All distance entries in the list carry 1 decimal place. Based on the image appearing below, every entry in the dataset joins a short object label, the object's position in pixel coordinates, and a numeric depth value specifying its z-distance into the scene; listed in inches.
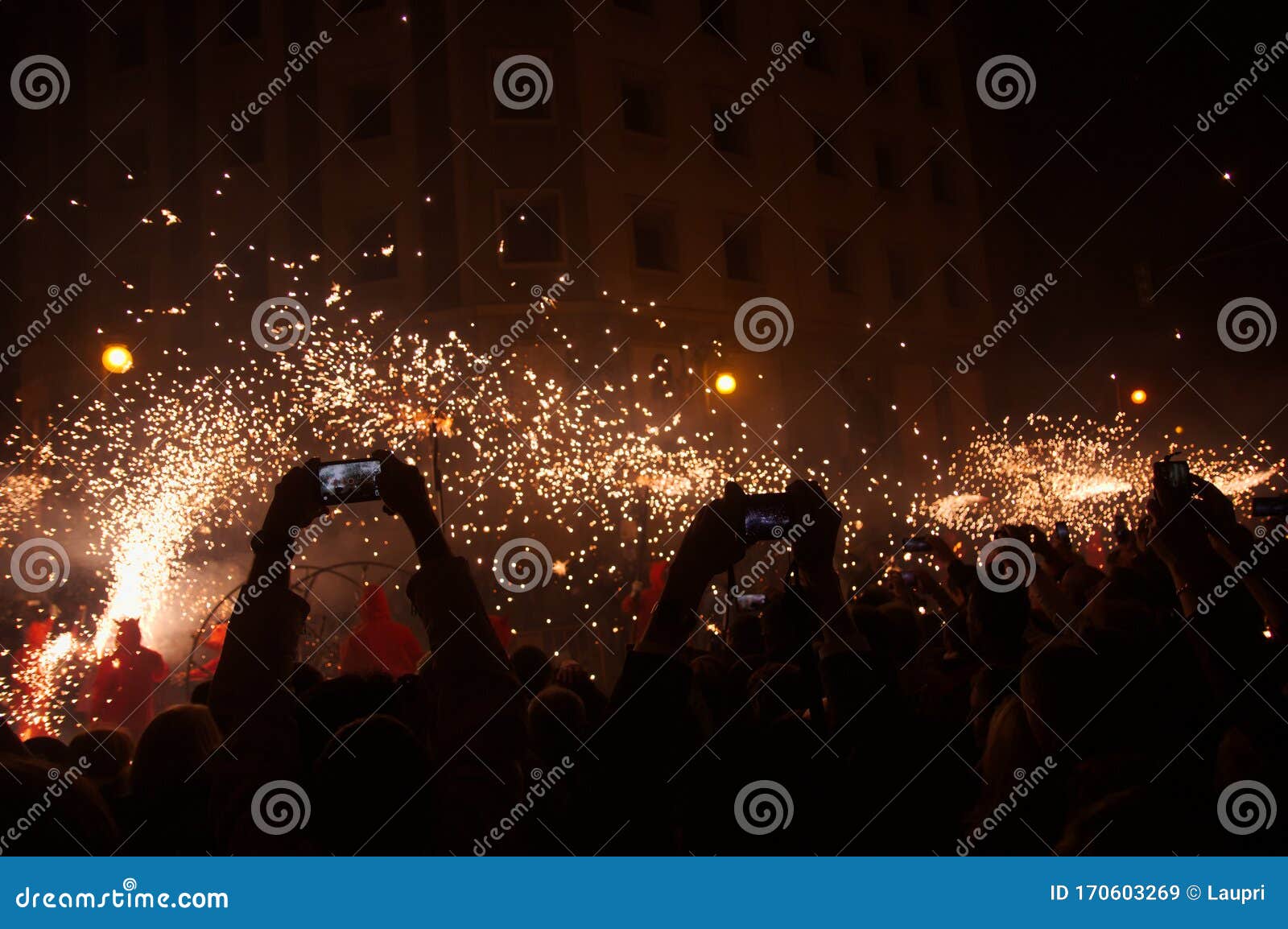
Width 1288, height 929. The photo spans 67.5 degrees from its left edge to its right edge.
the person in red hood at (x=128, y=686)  400.2
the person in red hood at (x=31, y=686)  450.3
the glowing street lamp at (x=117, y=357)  399.2
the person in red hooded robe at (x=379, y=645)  356.2
